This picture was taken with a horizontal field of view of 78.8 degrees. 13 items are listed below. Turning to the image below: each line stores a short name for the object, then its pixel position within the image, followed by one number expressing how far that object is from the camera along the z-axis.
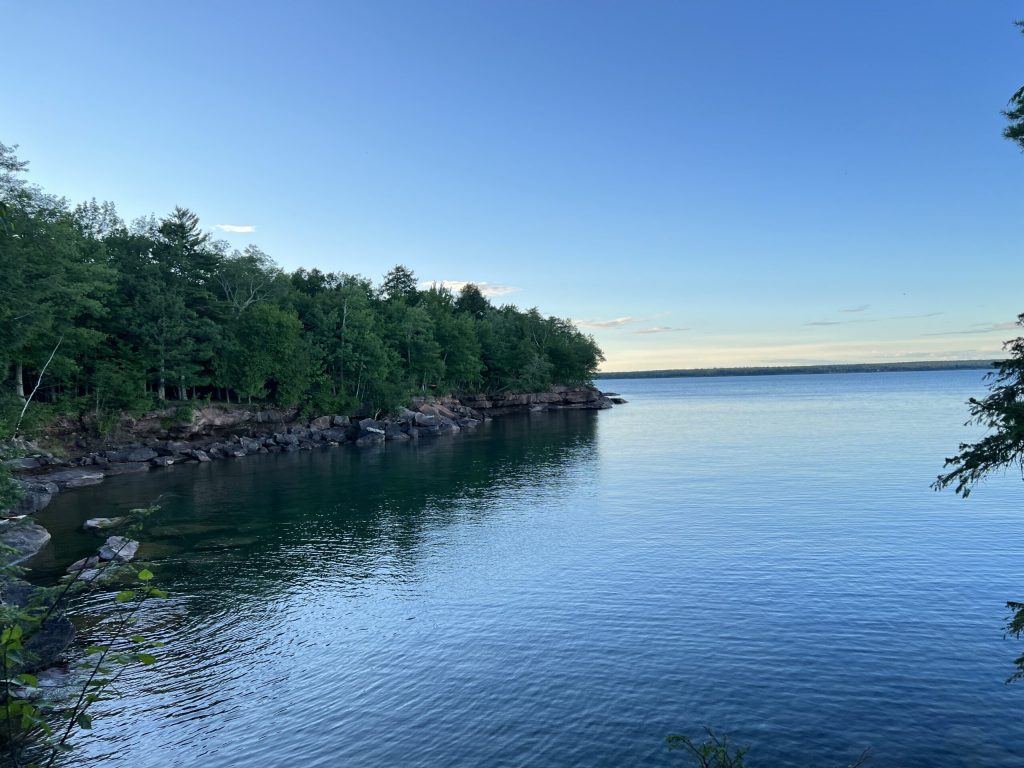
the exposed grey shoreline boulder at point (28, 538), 29.20
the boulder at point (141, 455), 61.41
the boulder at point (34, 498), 39.12
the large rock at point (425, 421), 93.00
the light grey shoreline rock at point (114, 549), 27.24
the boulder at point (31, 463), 51.80
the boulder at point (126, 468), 56.79
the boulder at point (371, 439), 81.62
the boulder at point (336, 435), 81.06
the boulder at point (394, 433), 84.94
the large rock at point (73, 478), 49.97
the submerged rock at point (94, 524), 34.03
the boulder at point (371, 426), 83.62
